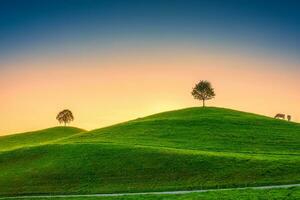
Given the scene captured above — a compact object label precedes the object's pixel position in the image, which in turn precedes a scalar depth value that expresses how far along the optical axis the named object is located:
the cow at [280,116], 111.02
